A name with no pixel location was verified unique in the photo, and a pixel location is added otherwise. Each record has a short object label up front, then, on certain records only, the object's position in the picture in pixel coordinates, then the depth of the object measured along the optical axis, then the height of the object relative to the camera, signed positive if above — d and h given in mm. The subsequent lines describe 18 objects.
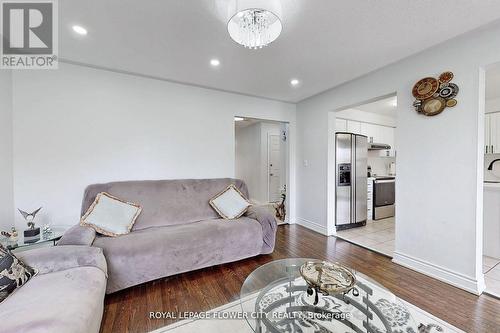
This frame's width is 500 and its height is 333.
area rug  1224 -983
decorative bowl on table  1285 -744
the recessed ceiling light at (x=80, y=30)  1838 +1210
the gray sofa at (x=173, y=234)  1908 -738
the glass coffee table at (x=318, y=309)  1194 -909
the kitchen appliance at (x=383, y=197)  4422 -701
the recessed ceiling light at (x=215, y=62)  2428 +1218
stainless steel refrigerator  3742 -308
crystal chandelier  1339 +971
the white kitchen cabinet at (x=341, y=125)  4195 +813
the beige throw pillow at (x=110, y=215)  2154 -552
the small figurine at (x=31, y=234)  1893 -661
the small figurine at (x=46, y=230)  2062 -657
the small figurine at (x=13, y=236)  1806 -623
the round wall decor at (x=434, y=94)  2064 +733
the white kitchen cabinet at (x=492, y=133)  3565 +553
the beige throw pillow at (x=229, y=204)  2826 -542
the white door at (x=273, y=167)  6102 -63
